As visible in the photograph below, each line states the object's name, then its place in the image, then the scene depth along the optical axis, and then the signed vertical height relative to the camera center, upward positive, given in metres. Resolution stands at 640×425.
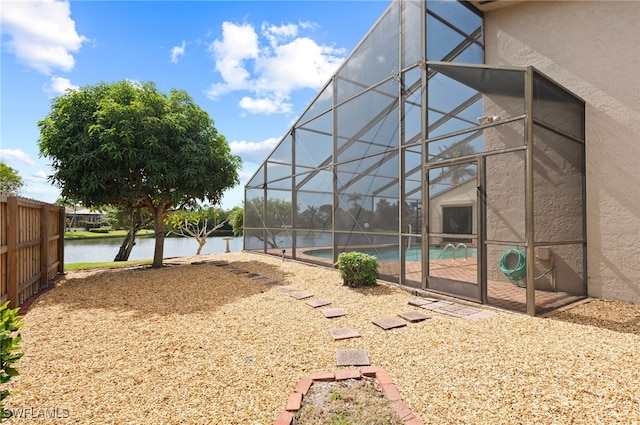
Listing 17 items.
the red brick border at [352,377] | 1.90 -1.36
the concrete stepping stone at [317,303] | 4.53 -1.43
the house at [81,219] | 40.25 -0.54
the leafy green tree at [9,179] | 20.03 +2.75
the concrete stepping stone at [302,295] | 5.03 -1.45
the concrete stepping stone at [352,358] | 2.67 -1.39
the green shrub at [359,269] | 5.57 -1.08
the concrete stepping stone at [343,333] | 3.28 -1.40
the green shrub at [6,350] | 1.36 -0.65
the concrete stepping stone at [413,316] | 3.78 -1.40
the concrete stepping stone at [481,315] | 3.82 -1.39
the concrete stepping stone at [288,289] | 5.57 -1.46
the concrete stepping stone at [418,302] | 4.45 -1.40
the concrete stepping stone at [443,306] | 4.25 -1.41
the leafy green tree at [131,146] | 6.56 +1.69
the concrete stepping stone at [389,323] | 3.55 -1.39
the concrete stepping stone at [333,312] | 4.03 -1.42
